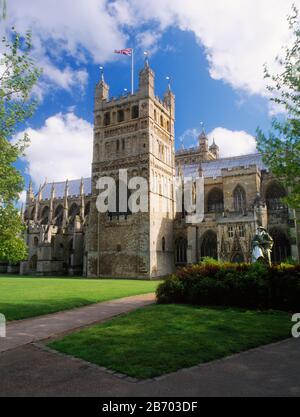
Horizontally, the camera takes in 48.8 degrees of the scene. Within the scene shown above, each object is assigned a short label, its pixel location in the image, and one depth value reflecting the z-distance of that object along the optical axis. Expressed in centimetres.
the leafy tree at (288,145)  1166
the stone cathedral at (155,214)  3281
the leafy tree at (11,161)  1194
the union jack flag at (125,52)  3672
